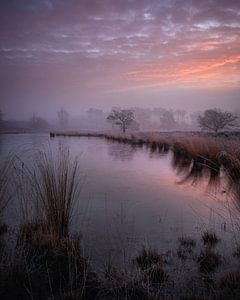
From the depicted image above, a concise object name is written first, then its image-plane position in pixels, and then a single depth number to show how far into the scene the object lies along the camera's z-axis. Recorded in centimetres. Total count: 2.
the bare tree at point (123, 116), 4469
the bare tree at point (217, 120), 3034
